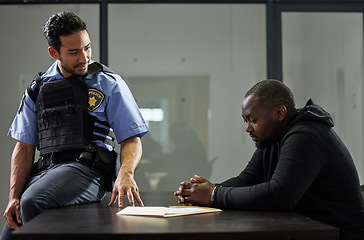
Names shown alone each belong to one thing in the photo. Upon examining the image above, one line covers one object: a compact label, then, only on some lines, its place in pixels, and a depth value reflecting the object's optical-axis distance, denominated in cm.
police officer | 209
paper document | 146
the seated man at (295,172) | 154
